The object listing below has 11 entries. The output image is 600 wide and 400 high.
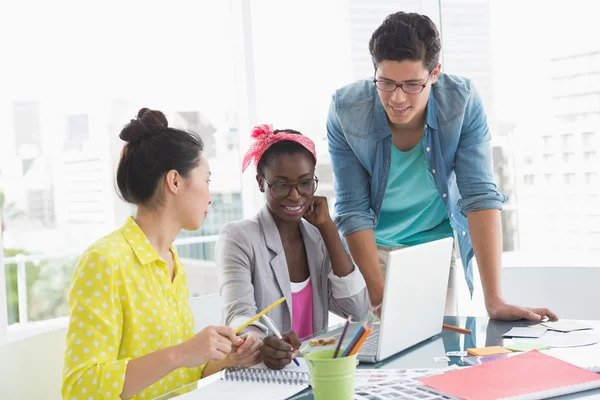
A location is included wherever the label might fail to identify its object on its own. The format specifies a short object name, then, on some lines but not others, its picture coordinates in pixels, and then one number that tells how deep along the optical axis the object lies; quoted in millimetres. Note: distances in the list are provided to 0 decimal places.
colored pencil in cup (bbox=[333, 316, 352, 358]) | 981
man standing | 1920
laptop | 1382
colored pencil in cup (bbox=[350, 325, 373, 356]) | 1004
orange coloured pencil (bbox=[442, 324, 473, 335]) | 1613
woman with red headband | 1883
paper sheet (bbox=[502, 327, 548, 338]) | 1532
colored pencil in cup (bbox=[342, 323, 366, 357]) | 1008
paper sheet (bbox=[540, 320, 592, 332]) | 1567
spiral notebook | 1203
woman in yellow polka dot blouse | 1255
